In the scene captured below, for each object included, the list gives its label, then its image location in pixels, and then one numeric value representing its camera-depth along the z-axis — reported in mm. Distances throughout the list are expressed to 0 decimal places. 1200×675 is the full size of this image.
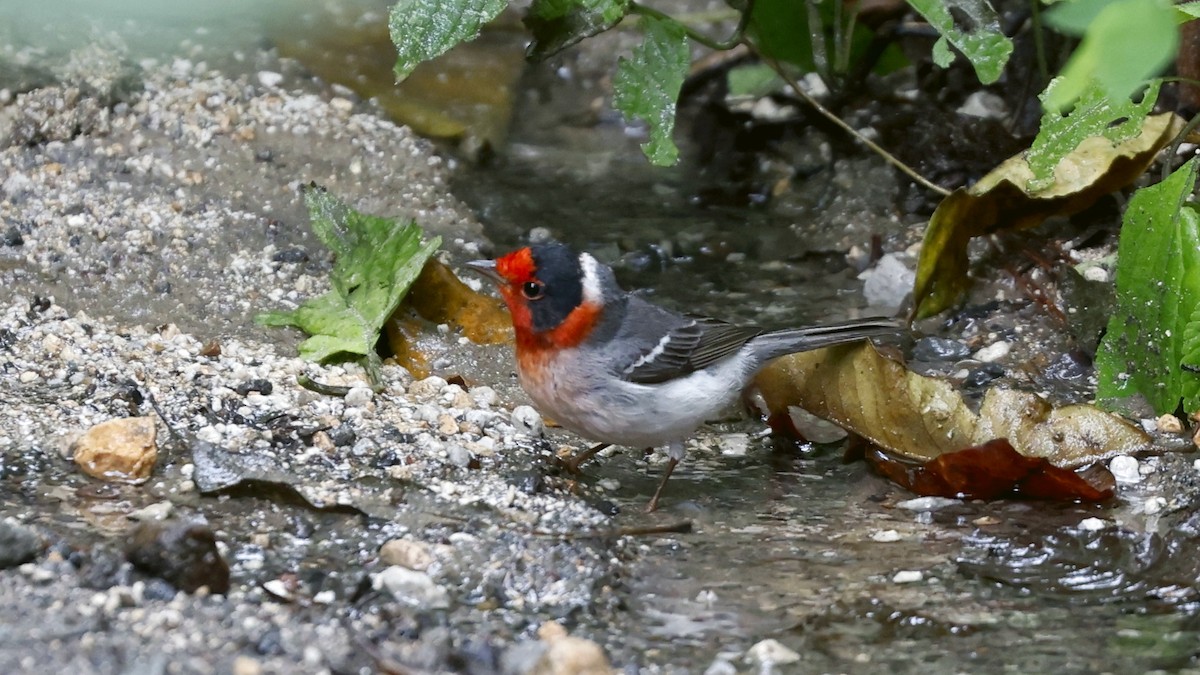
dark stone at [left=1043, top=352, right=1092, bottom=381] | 10234
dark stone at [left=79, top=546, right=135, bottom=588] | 6225
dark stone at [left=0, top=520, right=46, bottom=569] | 6234
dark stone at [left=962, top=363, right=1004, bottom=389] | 10227
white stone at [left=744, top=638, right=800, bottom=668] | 6195
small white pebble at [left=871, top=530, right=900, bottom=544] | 7738
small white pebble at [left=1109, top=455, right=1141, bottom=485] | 8312
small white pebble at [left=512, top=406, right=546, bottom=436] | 9305
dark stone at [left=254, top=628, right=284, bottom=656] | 5828
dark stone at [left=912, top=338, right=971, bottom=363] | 10727
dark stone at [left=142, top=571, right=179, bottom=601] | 6172
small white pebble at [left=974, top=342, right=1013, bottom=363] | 10594
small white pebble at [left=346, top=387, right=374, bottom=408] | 9023
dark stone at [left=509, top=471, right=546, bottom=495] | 8070
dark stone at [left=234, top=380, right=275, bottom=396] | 8900
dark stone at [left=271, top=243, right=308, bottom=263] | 11055
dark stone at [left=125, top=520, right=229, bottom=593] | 6254
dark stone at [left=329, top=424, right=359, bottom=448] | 8414
